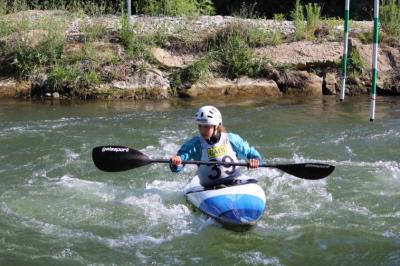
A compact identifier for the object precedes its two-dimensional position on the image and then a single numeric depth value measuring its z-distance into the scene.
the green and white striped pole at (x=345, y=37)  9.97
